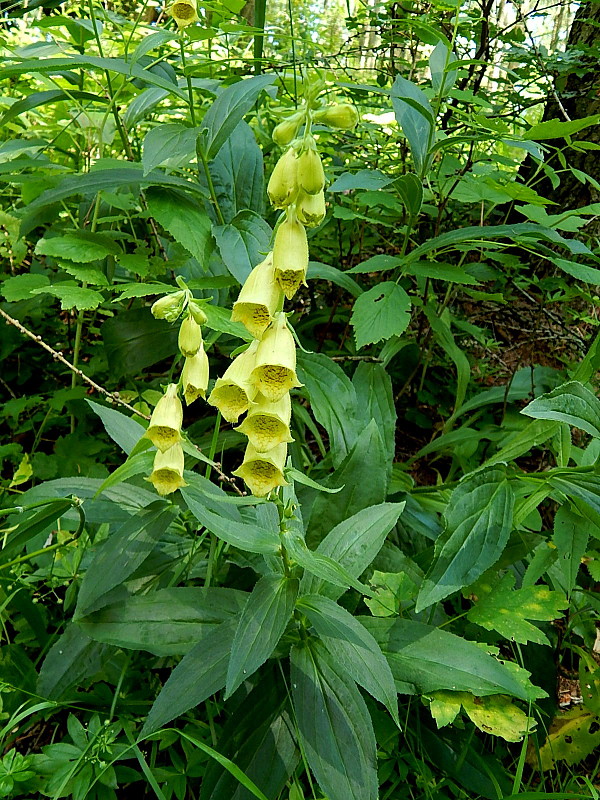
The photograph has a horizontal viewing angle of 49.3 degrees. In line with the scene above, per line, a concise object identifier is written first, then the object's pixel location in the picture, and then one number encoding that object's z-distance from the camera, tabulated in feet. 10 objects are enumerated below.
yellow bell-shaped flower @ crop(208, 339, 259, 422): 1.00
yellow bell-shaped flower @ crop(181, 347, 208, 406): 1.12
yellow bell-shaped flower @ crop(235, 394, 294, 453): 0.96
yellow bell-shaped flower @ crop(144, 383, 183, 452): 1.07
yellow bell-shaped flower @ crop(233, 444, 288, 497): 0.97
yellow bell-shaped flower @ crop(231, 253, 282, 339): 0.95
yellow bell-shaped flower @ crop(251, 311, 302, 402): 0.94
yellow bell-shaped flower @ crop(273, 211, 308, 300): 0.91
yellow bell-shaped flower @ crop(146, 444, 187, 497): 1.09
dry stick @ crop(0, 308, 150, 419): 1.39
